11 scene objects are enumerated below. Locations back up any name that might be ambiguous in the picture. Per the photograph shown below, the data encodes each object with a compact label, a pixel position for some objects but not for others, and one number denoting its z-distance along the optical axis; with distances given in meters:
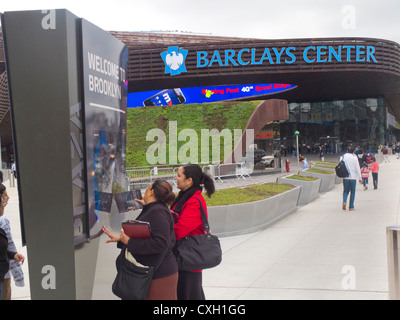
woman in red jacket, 4.55
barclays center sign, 43.50
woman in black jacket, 4.03
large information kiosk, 3.73
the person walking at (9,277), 4.99
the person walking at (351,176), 13.59
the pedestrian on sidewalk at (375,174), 19.88
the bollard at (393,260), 4.65
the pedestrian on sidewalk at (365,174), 20.03
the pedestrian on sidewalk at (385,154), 39.69
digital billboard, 49.44
